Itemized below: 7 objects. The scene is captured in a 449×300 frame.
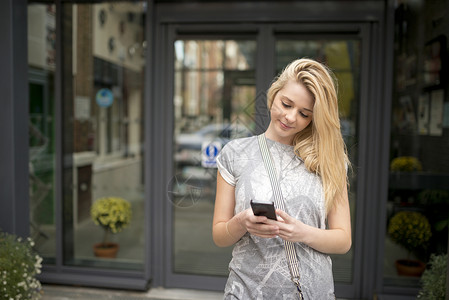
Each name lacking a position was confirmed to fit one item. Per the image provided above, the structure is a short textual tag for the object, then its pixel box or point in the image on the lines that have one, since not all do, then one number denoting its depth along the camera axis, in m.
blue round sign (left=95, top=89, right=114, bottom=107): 4.48
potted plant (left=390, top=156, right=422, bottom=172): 3.57
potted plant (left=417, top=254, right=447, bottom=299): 2.66
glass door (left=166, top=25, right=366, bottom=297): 3.69
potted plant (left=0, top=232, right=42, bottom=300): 2.78
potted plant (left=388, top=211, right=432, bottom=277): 3.50
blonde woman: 1.41
